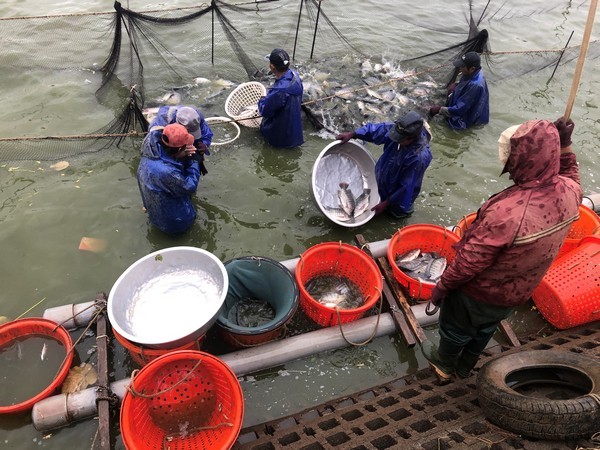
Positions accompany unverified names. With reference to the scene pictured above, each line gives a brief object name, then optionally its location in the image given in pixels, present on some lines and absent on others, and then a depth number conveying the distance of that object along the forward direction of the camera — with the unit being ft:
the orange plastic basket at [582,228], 16.56
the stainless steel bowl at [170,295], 12.87
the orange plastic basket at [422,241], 16.51
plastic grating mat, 10.03
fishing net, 24.34
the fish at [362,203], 19.77
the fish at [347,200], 19.48
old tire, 9.50
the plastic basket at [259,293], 13.42
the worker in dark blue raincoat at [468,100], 24.58
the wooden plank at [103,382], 11.55
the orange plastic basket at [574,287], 14.80
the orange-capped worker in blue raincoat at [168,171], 15.24
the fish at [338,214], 18.92
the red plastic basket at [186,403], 10.72
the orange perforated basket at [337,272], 14.45
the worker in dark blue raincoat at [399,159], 16.55
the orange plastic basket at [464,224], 17.24
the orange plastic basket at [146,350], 11.80
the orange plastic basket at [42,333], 12.88
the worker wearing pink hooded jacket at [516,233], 8.77
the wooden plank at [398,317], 14.72
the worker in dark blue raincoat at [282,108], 20.58
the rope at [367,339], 14.20
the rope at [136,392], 10.16
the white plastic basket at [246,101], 24.78
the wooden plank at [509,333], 14.90
